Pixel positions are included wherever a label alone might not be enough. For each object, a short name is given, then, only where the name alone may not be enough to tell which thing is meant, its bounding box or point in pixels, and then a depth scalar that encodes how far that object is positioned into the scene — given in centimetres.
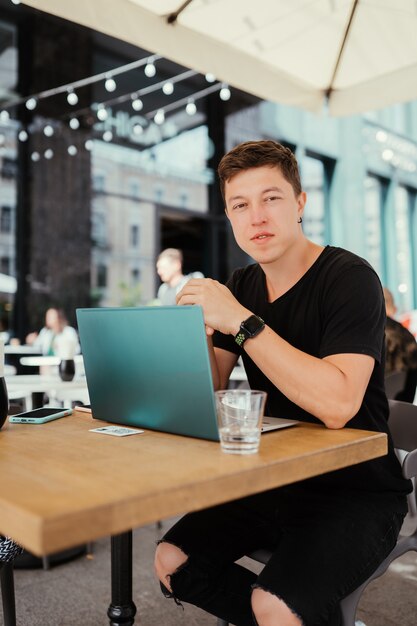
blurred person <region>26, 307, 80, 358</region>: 562
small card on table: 122
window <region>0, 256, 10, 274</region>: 672
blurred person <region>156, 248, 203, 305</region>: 549
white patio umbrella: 234
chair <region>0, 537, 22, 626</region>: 164
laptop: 106
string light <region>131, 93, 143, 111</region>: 764
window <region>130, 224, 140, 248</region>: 761
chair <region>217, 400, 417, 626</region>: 121
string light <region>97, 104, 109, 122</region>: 739
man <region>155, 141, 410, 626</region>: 117
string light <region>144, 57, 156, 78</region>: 515
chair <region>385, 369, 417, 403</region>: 292
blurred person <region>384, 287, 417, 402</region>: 294
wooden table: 73
